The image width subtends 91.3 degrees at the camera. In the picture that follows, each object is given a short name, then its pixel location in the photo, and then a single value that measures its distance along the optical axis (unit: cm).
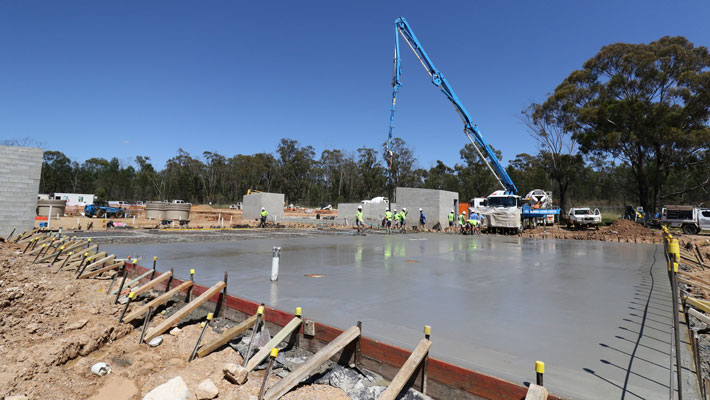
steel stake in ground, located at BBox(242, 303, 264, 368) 355
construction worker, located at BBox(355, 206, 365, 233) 2043
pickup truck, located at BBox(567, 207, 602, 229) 2552
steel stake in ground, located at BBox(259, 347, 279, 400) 293
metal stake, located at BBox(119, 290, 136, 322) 480
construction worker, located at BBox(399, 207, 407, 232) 2302
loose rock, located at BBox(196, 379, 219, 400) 302
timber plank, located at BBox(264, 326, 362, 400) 284
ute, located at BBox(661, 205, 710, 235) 2341
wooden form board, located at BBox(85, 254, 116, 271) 699
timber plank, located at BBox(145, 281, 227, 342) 439
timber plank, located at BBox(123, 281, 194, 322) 480
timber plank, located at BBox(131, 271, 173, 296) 534
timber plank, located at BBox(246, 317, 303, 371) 338
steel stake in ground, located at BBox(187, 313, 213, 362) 384
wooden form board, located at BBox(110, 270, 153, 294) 600
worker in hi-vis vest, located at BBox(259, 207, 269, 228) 2167
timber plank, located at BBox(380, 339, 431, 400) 263
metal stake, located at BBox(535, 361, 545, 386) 245
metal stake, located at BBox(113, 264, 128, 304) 550
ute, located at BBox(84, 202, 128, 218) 3244
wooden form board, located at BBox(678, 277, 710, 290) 519
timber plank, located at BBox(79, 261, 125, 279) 673
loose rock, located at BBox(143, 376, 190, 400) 294
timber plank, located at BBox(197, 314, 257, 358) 382
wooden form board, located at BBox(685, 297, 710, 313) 425
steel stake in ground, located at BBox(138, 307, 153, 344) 446
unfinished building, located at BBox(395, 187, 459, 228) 2538
